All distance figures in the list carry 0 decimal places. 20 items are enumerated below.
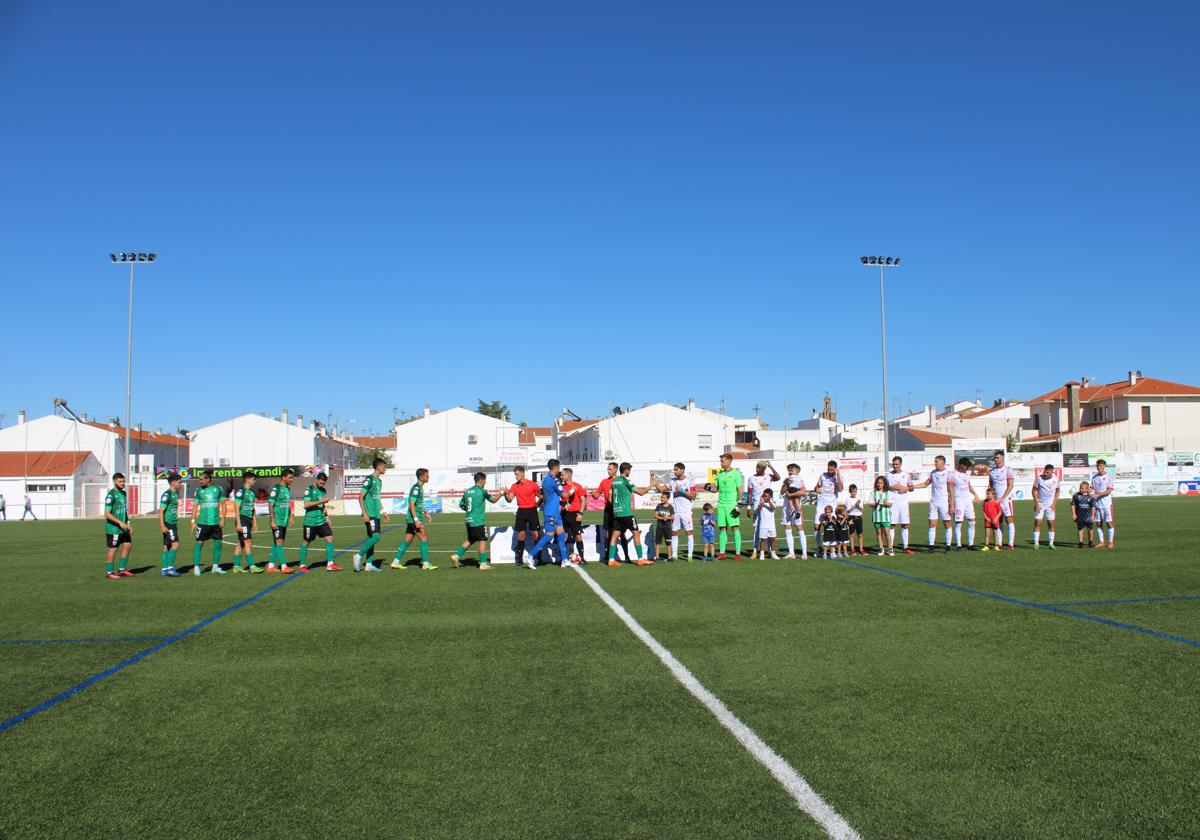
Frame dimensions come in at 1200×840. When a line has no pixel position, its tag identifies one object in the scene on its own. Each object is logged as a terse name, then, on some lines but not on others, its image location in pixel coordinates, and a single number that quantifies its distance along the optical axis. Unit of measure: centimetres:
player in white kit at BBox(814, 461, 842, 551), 1634
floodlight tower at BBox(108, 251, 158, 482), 4363
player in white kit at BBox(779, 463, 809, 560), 1562
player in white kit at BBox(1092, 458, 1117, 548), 1686
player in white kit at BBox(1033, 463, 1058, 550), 1747
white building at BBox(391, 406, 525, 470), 7325
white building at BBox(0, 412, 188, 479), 6825
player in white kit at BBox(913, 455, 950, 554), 1678
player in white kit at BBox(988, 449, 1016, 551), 1672
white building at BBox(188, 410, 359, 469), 6912
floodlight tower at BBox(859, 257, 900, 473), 4622
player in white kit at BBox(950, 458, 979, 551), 1678
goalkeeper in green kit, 1562
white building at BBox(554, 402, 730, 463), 6850
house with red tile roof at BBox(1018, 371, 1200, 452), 6362
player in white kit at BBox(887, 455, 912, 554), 1619
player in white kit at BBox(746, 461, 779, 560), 1584
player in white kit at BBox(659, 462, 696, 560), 1614
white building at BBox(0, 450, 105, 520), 4919
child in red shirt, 1683
